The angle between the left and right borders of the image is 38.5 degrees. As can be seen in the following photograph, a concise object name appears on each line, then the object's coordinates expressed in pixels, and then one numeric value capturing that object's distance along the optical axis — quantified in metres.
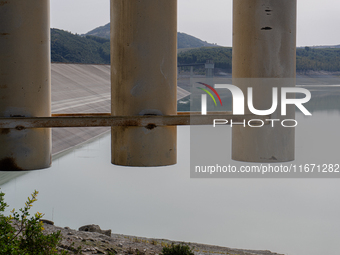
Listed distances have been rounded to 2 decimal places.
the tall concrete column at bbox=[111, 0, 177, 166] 9.74
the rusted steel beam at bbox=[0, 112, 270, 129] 9.62
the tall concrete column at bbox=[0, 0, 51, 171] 9.67
